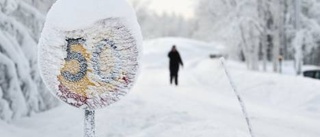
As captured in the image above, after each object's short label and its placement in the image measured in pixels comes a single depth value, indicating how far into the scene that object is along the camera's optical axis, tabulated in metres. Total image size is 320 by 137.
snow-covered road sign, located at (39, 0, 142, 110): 4.21
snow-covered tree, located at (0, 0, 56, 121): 7.96
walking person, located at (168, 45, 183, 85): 19.52
